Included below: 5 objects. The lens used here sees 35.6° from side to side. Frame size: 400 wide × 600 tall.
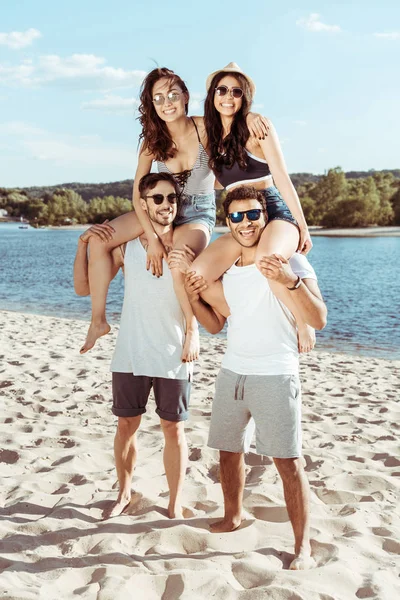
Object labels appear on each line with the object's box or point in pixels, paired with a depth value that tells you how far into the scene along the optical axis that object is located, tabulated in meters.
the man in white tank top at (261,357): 3.07
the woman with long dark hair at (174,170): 3.60
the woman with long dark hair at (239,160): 3.31
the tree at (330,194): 86.56
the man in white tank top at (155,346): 3.59
